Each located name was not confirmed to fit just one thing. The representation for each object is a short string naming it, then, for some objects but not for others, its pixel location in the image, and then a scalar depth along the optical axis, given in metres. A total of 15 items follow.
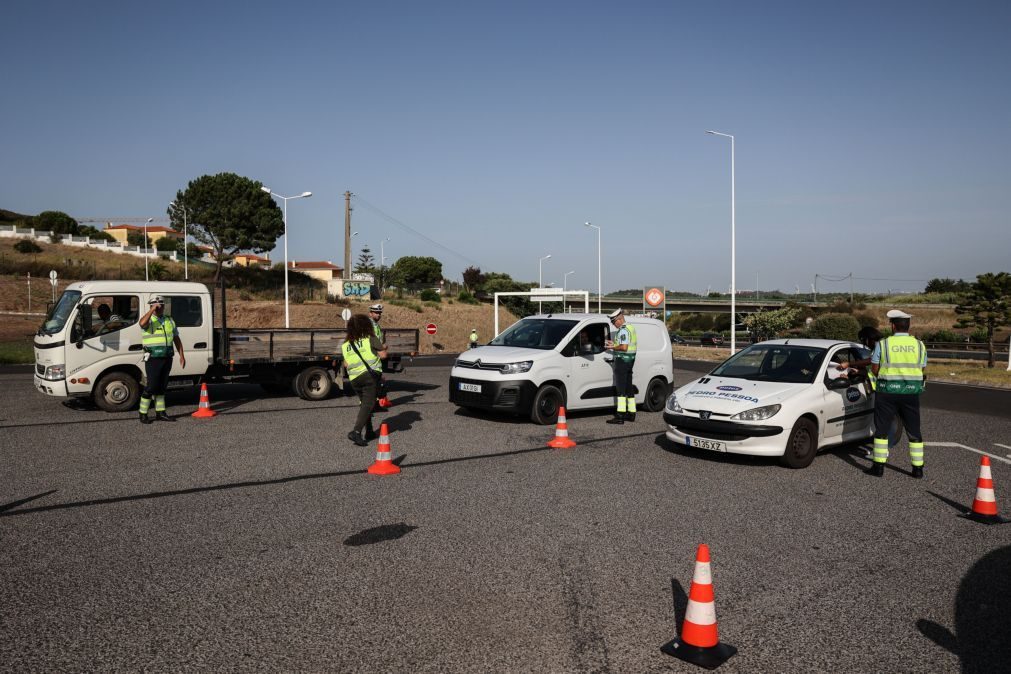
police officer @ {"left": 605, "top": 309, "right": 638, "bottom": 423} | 11.58
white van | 11.05
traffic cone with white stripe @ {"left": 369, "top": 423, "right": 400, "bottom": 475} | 7.83
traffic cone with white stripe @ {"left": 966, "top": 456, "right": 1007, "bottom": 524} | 6.36
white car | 8.23
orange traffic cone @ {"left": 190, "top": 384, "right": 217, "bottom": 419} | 11.80
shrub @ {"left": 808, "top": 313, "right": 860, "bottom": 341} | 36.56
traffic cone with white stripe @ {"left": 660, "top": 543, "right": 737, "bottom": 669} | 3.72
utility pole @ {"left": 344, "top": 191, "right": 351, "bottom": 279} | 47.91
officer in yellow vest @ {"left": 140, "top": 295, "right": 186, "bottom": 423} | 10.91
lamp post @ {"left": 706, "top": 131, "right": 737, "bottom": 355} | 32.38
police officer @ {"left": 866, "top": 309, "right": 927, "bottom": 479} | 7.83
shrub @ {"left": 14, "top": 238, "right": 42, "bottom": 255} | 62.59
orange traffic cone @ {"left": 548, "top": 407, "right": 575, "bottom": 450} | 9.54
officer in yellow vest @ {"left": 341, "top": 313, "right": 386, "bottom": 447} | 9.25
